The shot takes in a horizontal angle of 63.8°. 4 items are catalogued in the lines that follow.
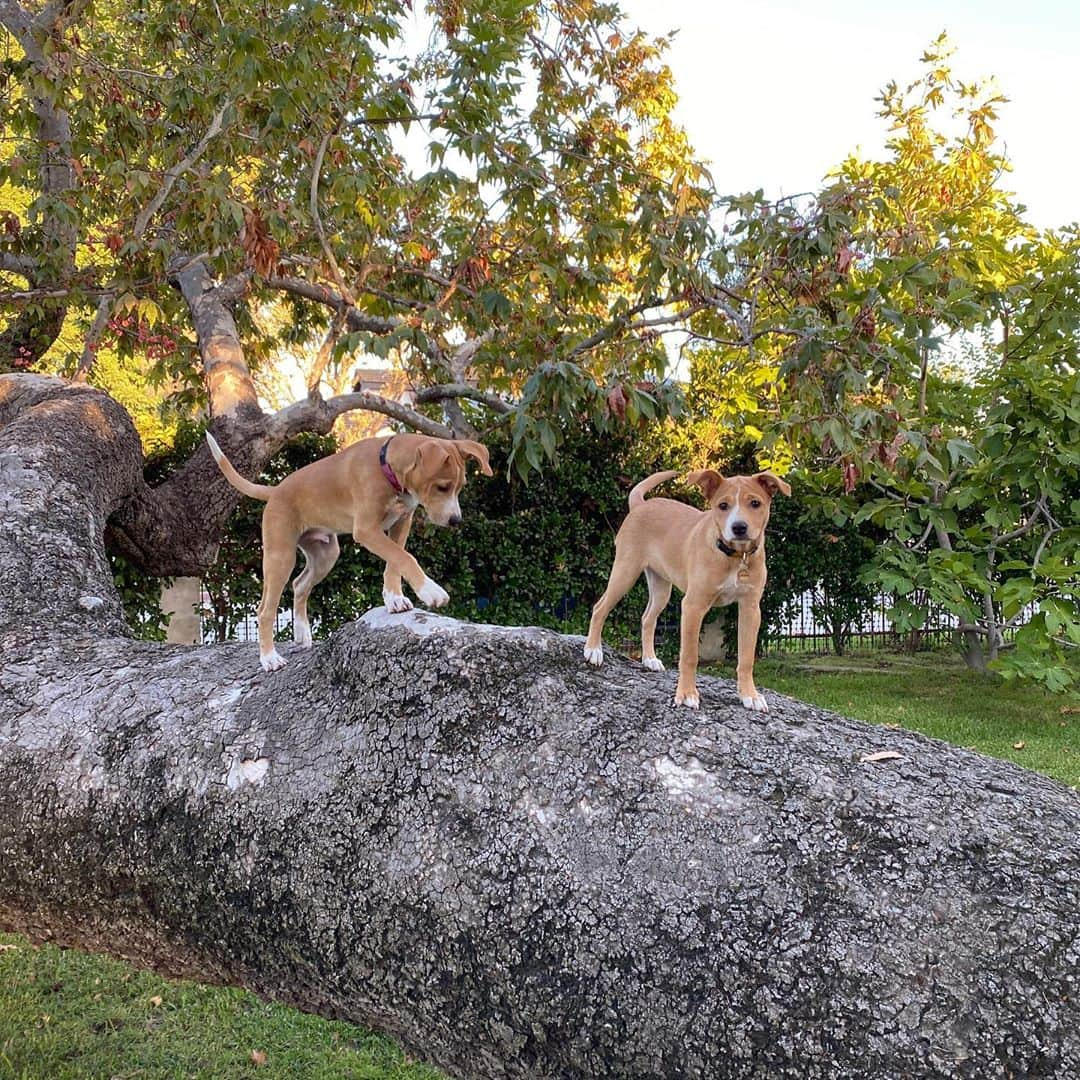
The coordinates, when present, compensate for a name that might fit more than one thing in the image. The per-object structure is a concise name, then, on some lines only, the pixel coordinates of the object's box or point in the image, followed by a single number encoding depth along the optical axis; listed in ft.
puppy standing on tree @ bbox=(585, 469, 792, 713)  6.45
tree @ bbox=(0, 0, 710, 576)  15.38
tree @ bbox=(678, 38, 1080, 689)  12.34
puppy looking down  7.35
